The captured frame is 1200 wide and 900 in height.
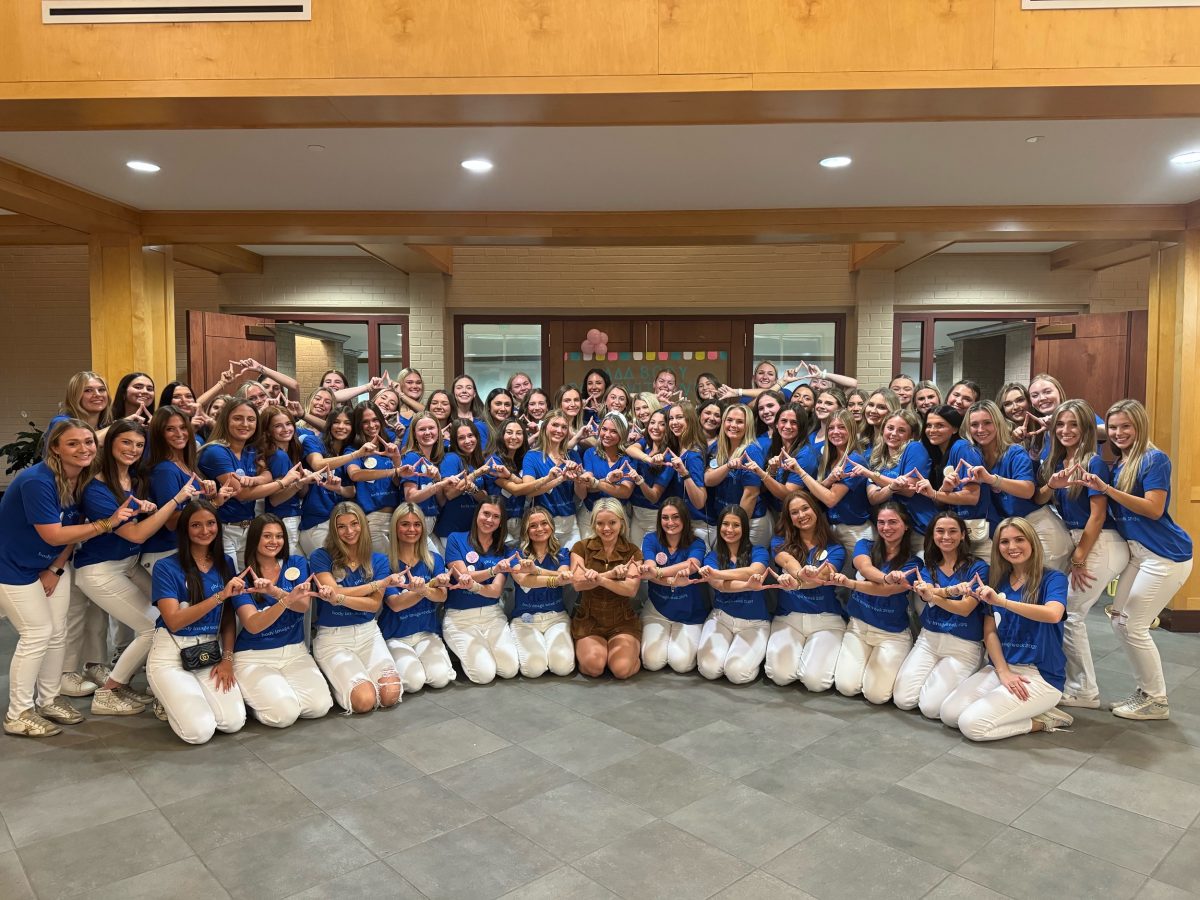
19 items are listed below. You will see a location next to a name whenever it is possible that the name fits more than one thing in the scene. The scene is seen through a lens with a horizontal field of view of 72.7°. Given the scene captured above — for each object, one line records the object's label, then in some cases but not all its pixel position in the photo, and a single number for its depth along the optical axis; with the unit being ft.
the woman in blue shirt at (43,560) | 12.72
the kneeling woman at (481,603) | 15.53
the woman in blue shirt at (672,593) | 15.76
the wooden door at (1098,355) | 25.13
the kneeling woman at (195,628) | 12.94
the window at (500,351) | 30.25
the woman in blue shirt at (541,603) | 15.80
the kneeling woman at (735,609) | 15.51
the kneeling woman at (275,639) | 13.50
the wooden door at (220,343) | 25.96
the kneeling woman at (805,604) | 15.15
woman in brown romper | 15.72
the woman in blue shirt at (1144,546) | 13.78
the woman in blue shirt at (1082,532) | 14.10
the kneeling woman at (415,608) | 15.02
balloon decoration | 29.55
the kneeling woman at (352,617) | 14.14
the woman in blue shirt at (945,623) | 13.76
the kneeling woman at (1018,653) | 12.95
